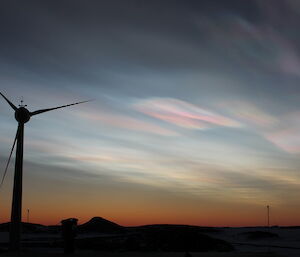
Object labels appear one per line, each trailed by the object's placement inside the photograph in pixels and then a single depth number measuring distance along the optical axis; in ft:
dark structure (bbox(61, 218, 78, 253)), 221.05
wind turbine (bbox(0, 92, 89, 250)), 222.28
